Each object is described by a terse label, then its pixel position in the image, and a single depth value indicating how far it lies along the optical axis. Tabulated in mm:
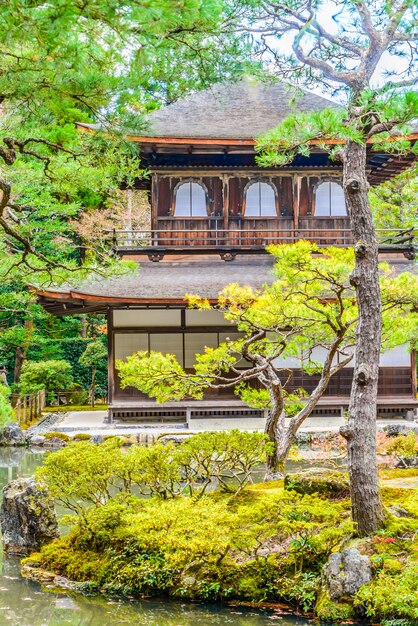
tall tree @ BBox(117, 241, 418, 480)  8570
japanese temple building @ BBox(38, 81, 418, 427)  16797
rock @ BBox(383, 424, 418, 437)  15711
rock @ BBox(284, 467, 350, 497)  8047
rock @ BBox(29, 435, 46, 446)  15266
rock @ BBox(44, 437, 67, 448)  15133
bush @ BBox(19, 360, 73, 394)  19641
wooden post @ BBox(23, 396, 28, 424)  17828
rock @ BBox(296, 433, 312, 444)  15172
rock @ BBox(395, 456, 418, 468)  11992
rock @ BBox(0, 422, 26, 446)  15750
